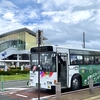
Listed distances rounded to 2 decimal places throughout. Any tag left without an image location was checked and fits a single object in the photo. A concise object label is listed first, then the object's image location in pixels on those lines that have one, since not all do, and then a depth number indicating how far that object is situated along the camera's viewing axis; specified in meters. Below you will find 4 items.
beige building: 46.79
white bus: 7.84
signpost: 6.28
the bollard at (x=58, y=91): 6.35
